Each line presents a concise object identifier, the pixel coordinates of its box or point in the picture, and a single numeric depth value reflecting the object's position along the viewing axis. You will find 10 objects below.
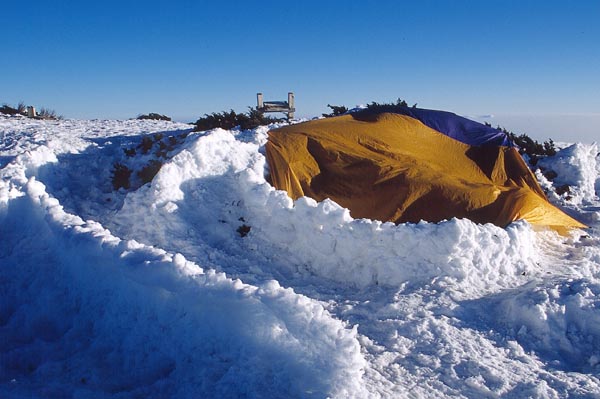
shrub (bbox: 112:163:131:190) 7.95
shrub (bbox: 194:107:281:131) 10.59
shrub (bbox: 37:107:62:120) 15.91
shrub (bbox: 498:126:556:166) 10.87
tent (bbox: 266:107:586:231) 7.04
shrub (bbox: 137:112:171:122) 18.11
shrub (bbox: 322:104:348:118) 11.70
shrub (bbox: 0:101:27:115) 16.72
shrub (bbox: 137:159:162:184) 7.82
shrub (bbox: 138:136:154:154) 8.88
